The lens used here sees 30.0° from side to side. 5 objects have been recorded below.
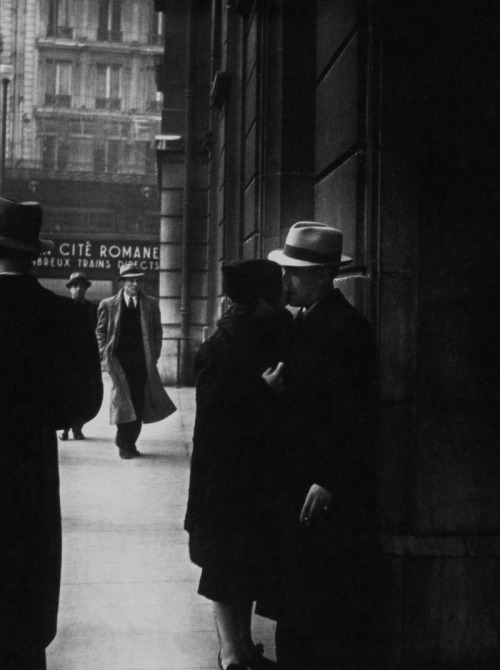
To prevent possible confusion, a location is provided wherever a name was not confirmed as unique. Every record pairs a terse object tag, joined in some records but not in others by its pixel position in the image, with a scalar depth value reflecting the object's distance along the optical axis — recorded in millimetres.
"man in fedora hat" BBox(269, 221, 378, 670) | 3438
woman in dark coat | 3947
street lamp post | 31350
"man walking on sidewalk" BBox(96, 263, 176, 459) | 9688
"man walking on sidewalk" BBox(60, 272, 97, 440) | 11755
